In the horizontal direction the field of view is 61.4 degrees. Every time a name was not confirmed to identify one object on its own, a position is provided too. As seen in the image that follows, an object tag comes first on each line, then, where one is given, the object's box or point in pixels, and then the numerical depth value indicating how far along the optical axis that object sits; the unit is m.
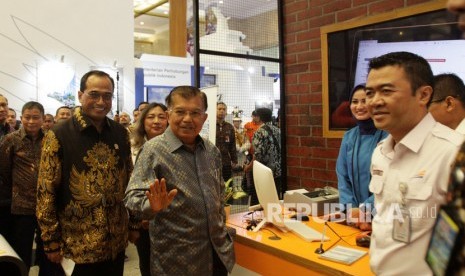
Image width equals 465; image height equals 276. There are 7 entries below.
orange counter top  1.78
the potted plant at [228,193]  2.68
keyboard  2.15
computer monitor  2.24
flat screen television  2.66
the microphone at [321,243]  1.94
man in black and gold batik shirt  2.02
